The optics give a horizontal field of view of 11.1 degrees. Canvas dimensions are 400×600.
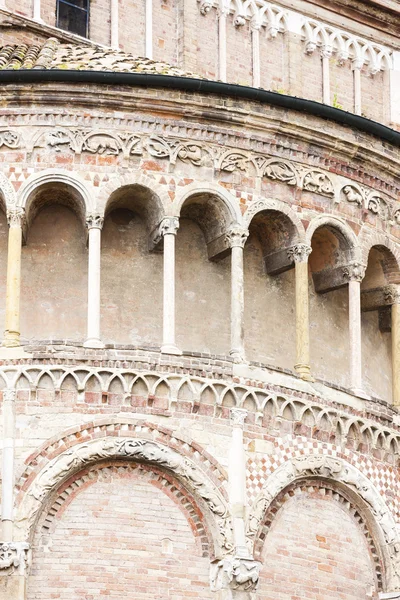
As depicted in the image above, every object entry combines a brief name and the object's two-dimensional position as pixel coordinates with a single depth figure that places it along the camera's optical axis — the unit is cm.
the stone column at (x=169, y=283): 2497
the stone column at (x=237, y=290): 2538
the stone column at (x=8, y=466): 2380
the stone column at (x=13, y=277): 2478
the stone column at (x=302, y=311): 2583
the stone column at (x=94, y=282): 2478
